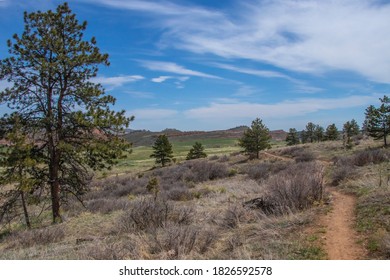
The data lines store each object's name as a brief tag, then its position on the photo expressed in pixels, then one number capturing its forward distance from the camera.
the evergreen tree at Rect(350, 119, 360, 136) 70.56
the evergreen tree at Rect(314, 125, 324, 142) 76.96
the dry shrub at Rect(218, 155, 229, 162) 42.59
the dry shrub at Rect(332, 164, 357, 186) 12.31
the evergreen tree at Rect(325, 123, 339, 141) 68.62
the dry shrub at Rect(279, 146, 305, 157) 39.54
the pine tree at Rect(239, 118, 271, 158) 41.72
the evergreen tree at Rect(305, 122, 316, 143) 79.88
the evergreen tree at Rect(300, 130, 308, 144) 84.56
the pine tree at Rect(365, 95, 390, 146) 32.97
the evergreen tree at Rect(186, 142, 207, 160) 55.56
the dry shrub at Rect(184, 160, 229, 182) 25.55
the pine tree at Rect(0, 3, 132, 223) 11.50
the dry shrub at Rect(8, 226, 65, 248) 8.91
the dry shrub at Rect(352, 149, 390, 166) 16.45
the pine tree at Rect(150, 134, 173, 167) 51.25
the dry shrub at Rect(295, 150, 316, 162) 28.13
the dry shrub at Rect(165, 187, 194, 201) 15.09
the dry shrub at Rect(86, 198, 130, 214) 13.77
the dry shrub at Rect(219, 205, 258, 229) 7.54
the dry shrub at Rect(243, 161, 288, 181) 21.42
